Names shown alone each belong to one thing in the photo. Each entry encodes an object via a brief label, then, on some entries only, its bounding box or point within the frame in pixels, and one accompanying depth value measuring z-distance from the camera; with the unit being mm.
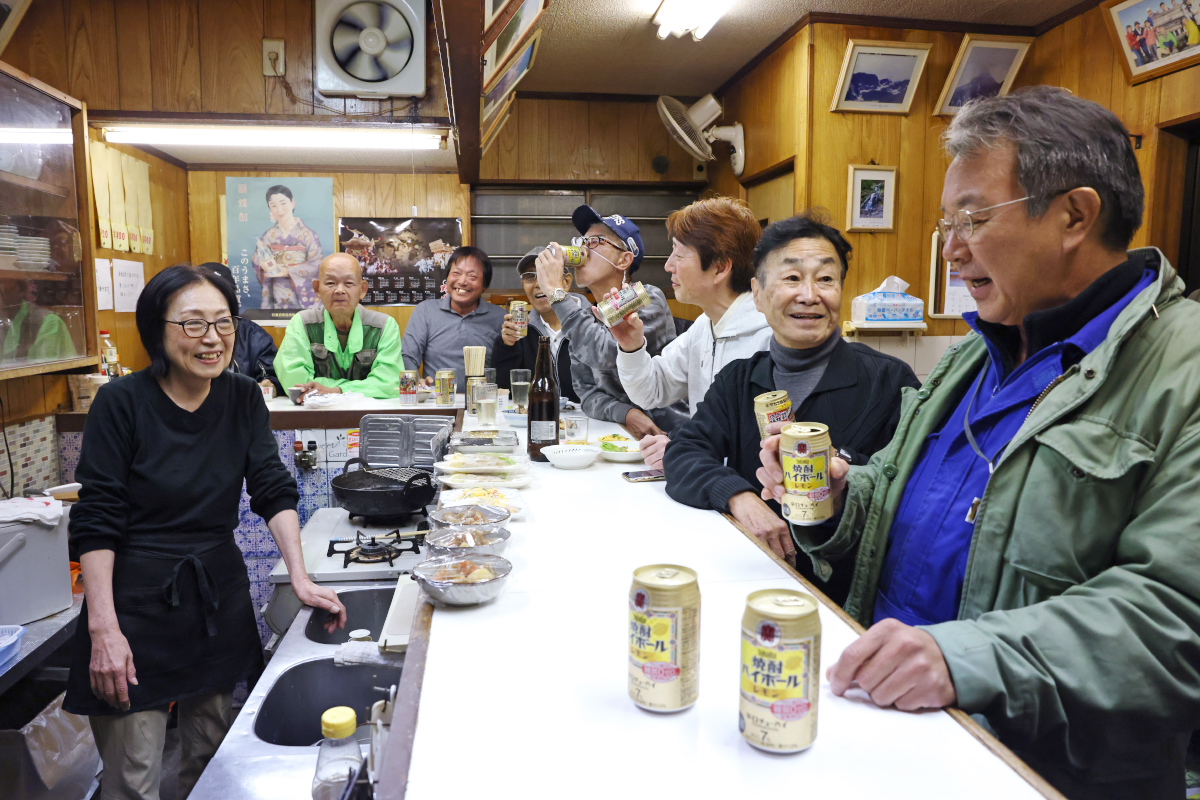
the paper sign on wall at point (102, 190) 4738
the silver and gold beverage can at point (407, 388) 4289
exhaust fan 4395
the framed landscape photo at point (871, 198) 4684
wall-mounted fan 5441
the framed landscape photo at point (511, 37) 2574
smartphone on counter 2242
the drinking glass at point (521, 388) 3430
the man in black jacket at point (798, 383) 1896
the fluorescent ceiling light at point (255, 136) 4578
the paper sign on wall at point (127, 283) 5113
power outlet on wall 4449
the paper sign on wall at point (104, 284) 4879
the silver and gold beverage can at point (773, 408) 1549
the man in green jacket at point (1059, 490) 961
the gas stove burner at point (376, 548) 2596
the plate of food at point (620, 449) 2525
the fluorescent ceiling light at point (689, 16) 4266
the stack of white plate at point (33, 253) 3428
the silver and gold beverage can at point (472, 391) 3422
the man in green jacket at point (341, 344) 4605
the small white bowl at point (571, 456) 2395
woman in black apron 2020
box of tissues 4688
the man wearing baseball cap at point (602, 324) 2875
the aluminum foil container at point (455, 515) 1661
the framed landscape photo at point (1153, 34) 3457
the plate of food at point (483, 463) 2221
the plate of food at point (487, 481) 2113
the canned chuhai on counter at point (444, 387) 4262
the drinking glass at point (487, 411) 3002
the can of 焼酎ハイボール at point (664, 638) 907
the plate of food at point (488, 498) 1867
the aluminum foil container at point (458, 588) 1286
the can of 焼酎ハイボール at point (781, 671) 826
